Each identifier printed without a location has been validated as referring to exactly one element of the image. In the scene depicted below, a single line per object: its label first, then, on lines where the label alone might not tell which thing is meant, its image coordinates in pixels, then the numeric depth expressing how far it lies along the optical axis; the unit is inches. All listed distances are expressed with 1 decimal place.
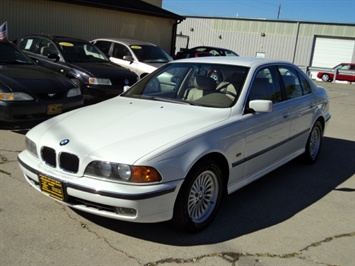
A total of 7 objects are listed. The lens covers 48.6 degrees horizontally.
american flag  387.2
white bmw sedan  120.3
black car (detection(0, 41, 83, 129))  226.2
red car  1041.2
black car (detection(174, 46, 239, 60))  720.7
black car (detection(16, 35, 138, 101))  321.7
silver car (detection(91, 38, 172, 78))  423.2
